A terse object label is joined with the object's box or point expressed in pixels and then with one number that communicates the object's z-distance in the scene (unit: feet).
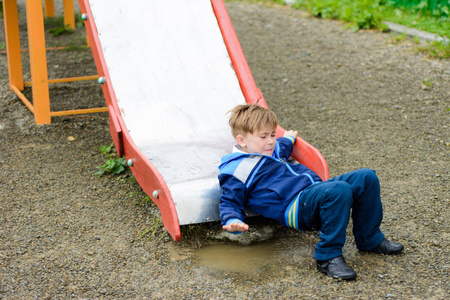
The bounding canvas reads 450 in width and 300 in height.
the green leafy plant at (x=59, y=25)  22.55
